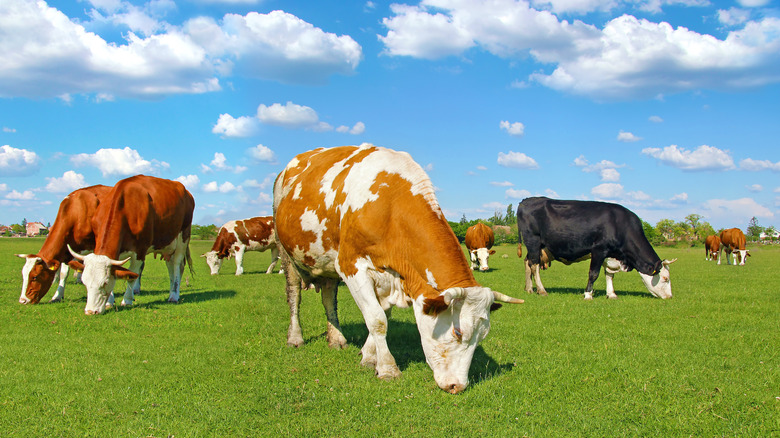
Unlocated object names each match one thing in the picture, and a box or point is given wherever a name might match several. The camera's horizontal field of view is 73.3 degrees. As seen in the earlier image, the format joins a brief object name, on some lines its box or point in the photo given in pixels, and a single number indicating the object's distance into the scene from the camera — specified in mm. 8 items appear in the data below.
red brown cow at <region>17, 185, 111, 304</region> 12344
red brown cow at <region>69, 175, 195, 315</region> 10812
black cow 14328
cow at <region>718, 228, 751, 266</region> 31938
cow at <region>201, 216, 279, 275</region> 24734
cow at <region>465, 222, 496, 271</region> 24406
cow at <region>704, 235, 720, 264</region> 37094
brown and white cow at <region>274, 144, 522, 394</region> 5695
